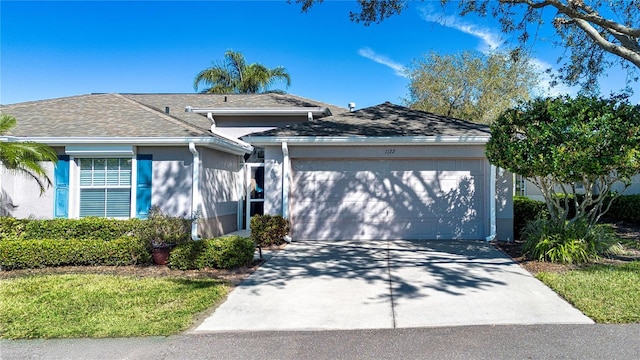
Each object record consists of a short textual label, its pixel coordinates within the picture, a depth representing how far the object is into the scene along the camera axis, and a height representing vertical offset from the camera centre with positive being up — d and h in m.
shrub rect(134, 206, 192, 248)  9.11 -0.93
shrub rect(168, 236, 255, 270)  8.44 -1.27
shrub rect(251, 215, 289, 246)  10.71 -1.00
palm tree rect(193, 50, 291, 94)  29.29 +7.36
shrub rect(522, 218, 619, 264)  8.52 -0.99
